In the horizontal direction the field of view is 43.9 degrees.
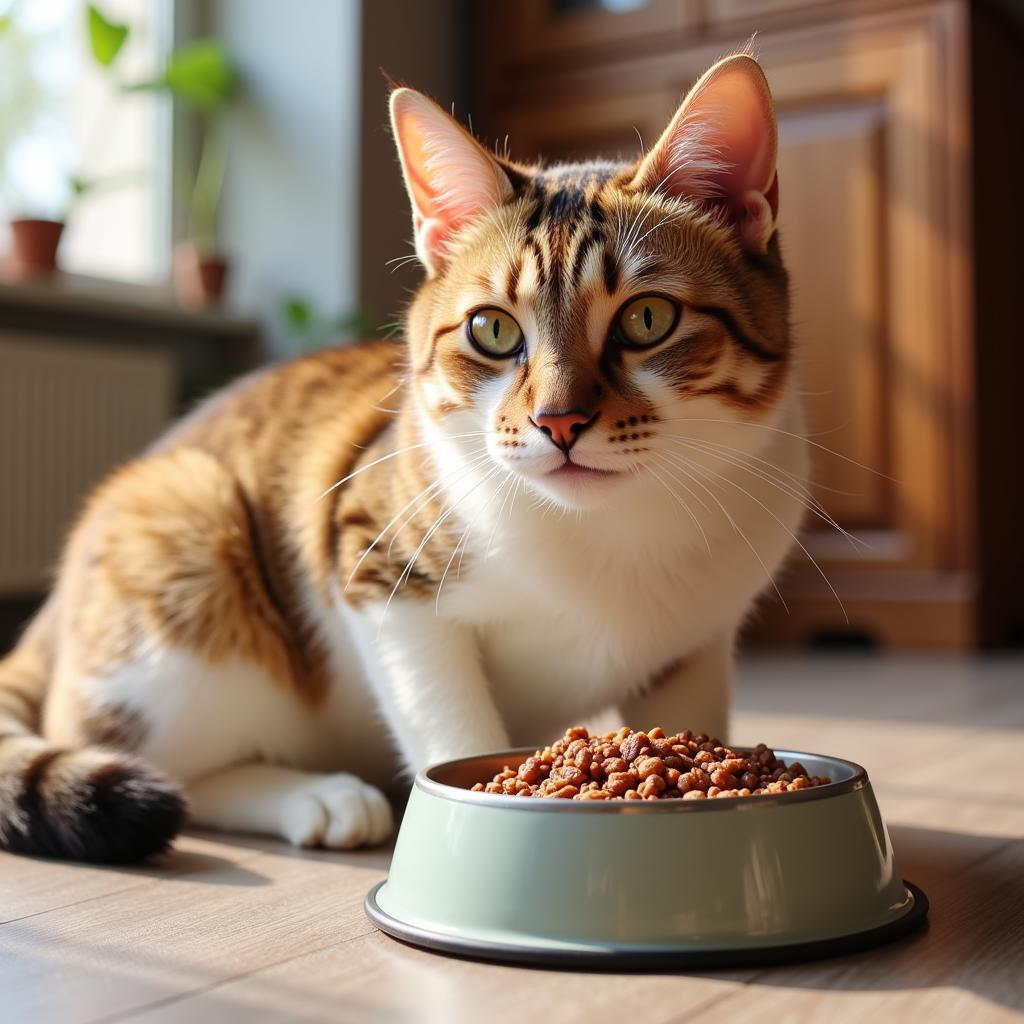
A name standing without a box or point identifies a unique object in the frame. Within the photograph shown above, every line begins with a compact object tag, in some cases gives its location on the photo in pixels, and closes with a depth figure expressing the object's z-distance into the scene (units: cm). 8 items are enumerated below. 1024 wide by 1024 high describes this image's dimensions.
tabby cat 115
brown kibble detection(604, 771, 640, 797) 100
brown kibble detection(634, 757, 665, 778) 102
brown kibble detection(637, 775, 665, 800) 99
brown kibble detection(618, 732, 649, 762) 106
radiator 292
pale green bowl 90
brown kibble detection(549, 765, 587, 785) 104
